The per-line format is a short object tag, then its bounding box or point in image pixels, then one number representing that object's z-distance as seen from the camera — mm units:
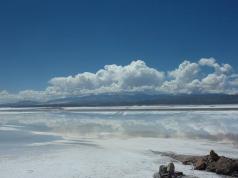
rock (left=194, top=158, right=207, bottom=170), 9997
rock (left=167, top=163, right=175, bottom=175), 9109
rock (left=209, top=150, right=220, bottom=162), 10376
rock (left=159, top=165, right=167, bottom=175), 9173
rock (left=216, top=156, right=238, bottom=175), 9480
